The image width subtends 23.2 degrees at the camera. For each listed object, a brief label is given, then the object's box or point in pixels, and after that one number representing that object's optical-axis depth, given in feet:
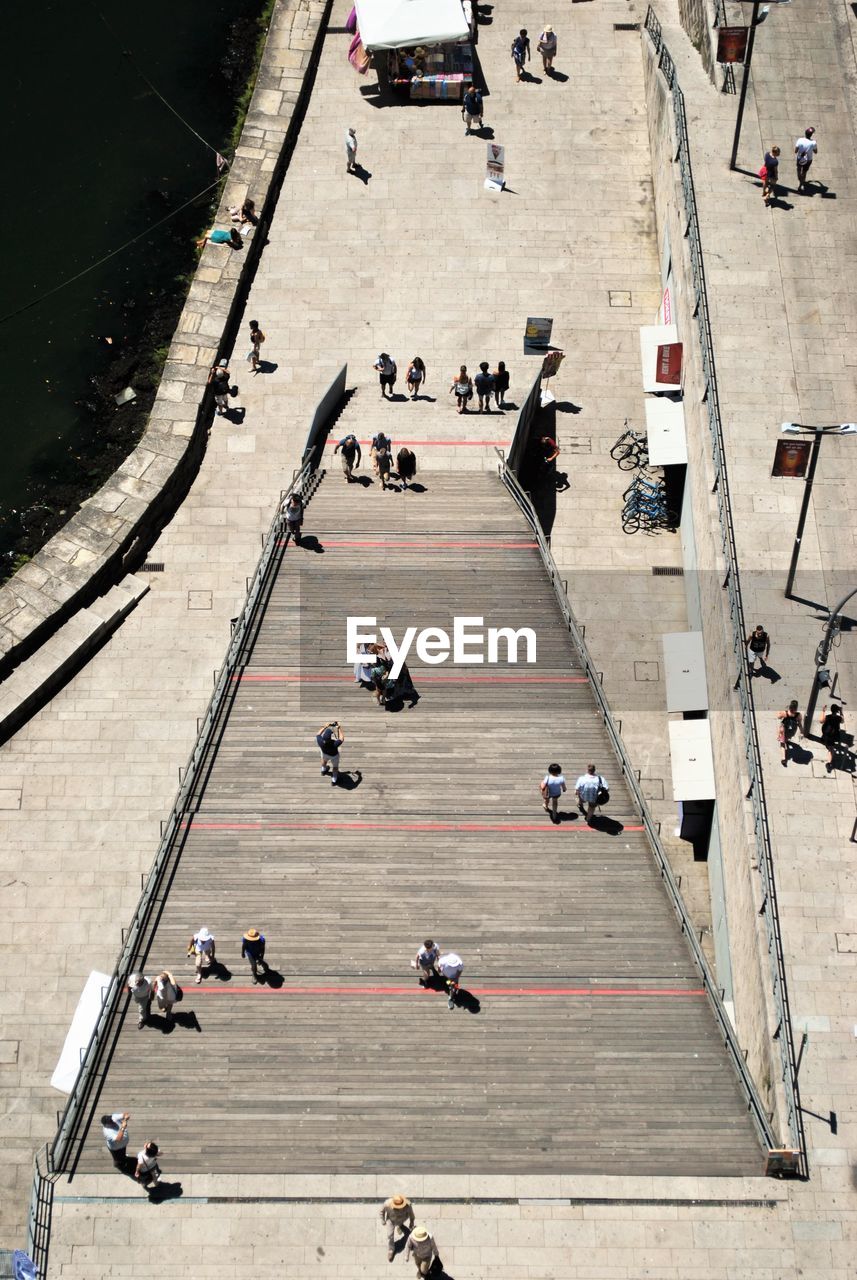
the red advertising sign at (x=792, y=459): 137.28
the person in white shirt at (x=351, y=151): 187.32
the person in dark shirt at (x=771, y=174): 169.48
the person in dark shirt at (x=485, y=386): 169.37
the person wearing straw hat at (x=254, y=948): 135.64
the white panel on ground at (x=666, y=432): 165.17
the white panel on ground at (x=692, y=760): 148.97
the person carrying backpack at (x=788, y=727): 139.85
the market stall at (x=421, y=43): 193.67
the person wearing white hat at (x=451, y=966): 134.92
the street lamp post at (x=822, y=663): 131.44
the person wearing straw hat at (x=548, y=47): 194.29
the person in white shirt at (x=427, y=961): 134.82
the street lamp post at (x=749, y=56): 161.89
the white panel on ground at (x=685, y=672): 152.87
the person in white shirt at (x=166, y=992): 134.72
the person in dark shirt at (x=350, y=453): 163.94
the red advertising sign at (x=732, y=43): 169.27
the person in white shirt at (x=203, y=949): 137.28
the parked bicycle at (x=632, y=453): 172.55
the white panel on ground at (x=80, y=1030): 138.00
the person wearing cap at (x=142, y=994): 134.41
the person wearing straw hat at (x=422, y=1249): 122.42
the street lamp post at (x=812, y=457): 132.16
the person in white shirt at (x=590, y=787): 142.10
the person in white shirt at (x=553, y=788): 142.51
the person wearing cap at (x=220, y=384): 174.81
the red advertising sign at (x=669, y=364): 168.04
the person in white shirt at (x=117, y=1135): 128.16
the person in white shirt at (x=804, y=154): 170.60
